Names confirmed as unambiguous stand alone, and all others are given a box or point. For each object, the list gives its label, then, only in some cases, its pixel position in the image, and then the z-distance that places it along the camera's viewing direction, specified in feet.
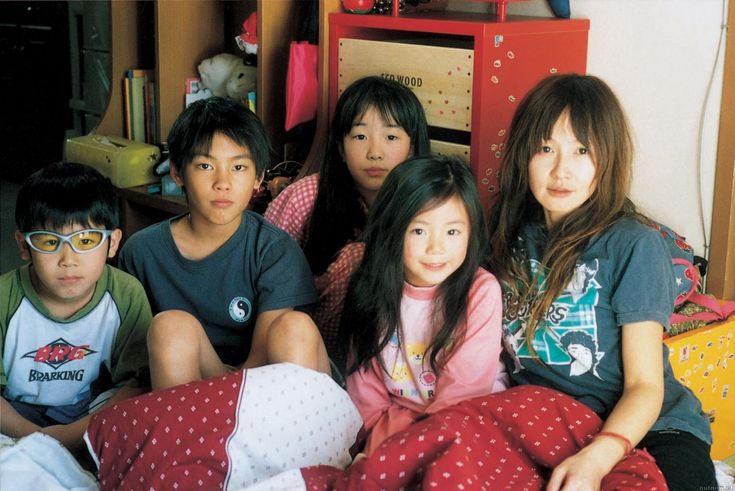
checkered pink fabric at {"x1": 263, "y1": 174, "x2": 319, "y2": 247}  6.95
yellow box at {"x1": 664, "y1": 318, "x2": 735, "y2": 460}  5.83
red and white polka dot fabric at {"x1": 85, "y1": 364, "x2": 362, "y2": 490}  4.48
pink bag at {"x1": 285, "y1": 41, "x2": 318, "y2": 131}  7.76
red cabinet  6.59
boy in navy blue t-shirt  5.71
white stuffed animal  8.90
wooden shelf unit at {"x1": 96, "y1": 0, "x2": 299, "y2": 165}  8.16
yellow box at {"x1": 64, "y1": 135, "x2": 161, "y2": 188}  9.17
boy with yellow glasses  5.37
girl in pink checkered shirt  6.54
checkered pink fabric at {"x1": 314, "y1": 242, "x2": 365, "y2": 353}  6.13
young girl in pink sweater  5.03
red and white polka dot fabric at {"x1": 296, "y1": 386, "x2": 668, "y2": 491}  4.07
